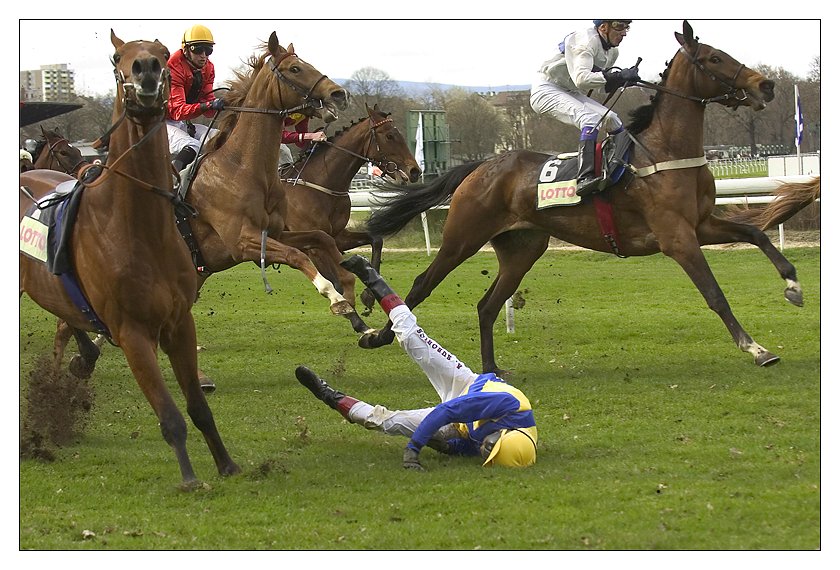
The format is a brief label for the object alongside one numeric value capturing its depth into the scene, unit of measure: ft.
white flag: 82.98
